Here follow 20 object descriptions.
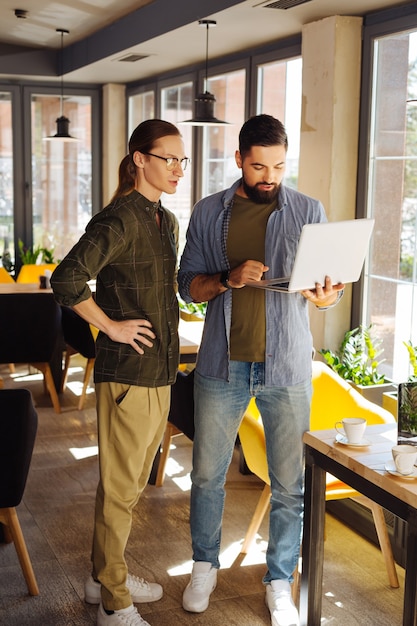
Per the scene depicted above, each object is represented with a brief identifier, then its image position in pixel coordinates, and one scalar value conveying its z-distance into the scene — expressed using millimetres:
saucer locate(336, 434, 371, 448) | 2617
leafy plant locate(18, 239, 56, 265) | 8086
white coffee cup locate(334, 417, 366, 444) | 2631
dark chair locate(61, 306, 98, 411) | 5570
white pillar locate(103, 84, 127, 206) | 8414
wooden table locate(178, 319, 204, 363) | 4293
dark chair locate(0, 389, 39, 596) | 2928
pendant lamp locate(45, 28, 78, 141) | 7191
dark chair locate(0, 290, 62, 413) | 5410
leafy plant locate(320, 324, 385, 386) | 4449
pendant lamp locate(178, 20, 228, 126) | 5211
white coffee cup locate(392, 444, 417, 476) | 2344
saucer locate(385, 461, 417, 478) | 2342
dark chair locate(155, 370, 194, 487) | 3670
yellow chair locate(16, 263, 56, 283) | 7270
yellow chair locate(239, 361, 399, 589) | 3293
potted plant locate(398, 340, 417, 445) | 2599
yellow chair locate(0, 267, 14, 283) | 7176
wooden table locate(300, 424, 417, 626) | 2258
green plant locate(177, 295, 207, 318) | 6462
